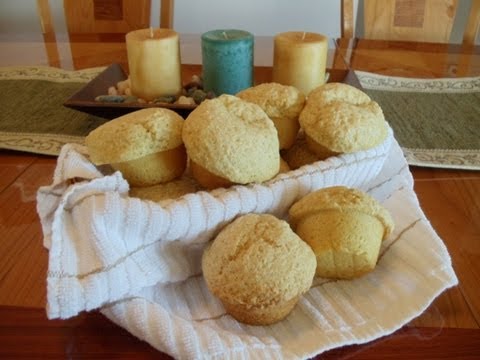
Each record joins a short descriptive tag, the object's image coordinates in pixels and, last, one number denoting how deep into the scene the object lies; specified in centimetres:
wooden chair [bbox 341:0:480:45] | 159
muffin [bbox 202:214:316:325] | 38
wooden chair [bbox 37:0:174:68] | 163
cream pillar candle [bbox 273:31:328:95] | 83
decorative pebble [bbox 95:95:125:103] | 81
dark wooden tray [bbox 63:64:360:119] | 77
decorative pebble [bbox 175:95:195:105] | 81
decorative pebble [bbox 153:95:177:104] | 84
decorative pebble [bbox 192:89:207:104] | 85
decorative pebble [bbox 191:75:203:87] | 96
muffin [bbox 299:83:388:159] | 50
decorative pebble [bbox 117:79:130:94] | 94
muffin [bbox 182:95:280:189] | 45
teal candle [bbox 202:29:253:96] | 86
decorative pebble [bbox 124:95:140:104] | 82
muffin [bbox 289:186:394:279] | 42
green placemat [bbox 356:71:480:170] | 75
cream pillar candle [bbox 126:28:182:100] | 85
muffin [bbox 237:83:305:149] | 54
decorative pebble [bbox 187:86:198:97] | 90
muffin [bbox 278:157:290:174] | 52
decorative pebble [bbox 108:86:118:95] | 94
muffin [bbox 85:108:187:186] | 47
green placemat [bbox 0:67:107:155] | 78
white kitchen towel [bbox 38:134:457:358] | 38
